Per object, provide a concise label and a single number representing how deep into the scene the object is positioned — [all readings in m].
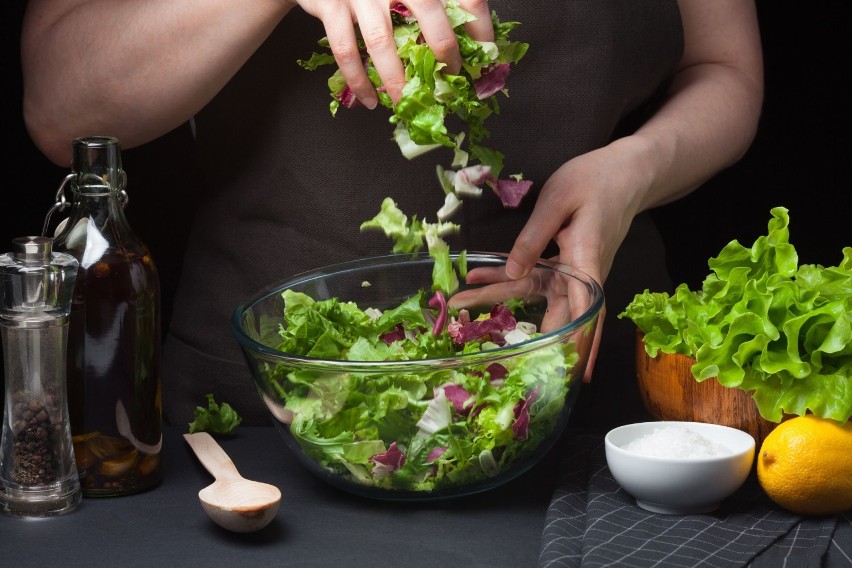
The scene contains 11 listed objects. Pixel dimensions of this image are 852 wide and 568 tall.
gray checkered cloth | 1.57
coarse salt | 1.63
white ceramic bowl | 1.61
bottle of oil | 1.65
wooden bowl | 1.69
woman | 1.84
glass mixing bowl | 1.62
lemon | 1.61
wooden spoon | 1.61
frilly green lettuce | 1.65
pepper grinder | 1.62
